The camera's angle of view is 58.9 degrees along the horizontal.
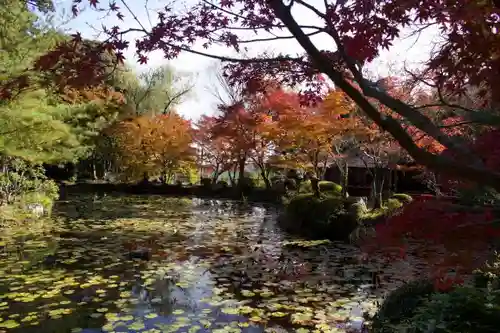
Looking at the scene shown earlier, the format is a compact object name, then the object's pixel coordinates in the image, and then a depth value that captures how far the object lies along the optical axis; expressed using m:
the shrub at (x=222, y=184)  22.52
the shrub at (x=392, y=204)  10.70
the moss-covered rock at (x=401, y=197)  11.99
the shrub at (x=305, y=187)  15.35
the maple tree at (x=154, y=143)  22.03
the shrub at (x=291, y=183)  18.82
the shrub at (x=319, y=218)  9.88
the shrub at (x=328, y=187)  13.72
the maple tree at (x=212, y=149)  22.02
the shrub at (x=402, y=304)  3.45
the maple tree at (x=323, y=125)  11.24
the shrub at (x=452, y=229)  1.85
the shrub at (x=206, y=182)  22.88
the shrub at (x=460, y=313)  2.75
